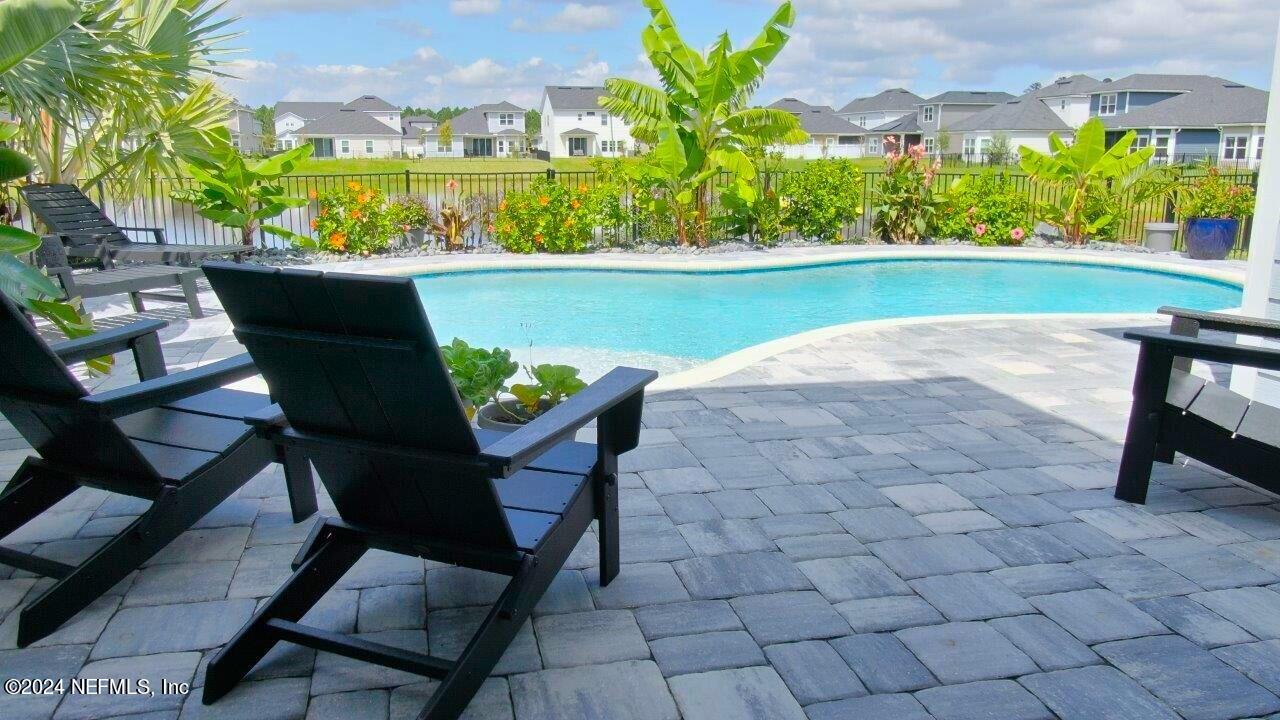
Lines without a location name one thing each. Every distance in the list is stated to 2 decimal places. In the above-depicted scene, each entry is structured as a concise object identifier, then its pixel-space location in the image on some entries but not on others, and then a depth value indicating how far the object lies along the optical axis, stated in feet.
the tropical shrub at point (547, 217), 40.19
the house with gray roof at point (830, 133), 217.36
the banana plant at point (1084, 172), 43.11
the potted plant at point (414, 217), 40.19
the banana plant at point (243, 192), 32.48
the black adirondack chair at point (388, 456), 6.49
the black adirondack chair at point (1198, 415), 10.32
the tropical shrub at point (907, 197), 44.01
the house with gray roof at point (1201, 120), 141.38
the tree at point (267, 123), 192.44
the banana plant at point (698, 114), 39.17
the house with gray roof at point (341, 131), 212.23
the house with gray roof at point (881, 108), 245.24
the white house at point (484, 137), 243.40
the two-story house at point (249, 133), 186.50
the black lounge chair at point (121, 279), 20.84
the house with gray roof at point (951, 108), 221.66
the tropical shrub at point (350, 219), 37.96
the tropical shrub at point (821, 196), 43.37
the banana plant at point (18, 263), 10.24
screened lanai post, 14.35
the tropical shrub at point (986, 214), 44.11
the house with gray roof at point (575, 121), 213.05
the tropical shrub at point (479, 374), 12.77
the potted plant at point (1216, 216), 39.55
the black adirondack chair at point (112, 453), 8.10
